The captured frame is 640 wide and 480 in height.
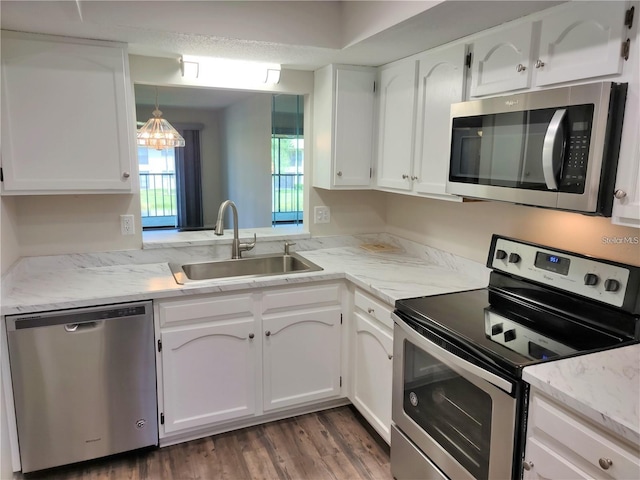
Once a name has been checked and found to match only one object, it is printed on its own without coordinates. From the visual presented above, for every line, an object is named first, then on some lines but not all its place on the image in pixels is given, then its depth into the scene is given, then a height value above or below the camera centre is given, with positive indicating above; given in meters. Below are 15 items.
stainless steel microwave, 1.35 +0.09
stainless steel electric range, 1.44 -0.58
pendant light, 3.90 +0.27
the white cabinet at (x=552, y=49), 1.35 +0.42
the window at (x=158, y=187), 6.57 -0.31
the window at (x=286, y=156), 4.57 +0.13
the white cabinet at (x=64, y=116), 2.02 +0.23
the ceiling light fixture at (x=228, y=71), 2.43 +0.54
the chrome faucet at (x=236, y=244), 2.65 -0.47
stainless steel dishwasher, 1.95 -0.98
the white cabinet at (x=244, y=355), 2.21 -0.98
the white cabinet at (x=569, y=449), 1.10 -0.72
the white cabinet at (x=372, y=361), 2.17 -0.98
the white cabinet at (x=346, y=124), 2.61 +0.27
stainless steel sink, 2.68 -0.61
